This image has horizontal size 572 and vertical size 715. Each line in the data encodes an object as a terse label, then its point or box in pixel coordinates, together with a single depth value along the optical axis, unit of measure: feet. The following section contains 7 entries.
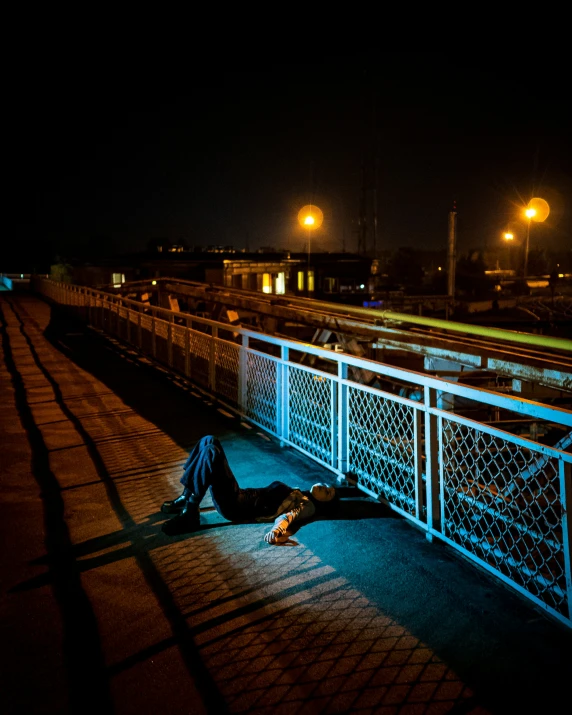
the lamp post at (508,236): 160.68
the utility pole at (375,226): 171.59
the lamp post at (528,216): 87.20
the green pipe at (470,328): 23.34
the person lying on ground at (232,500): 15.74
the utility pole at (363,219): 174.07
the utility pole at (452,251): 66.90
